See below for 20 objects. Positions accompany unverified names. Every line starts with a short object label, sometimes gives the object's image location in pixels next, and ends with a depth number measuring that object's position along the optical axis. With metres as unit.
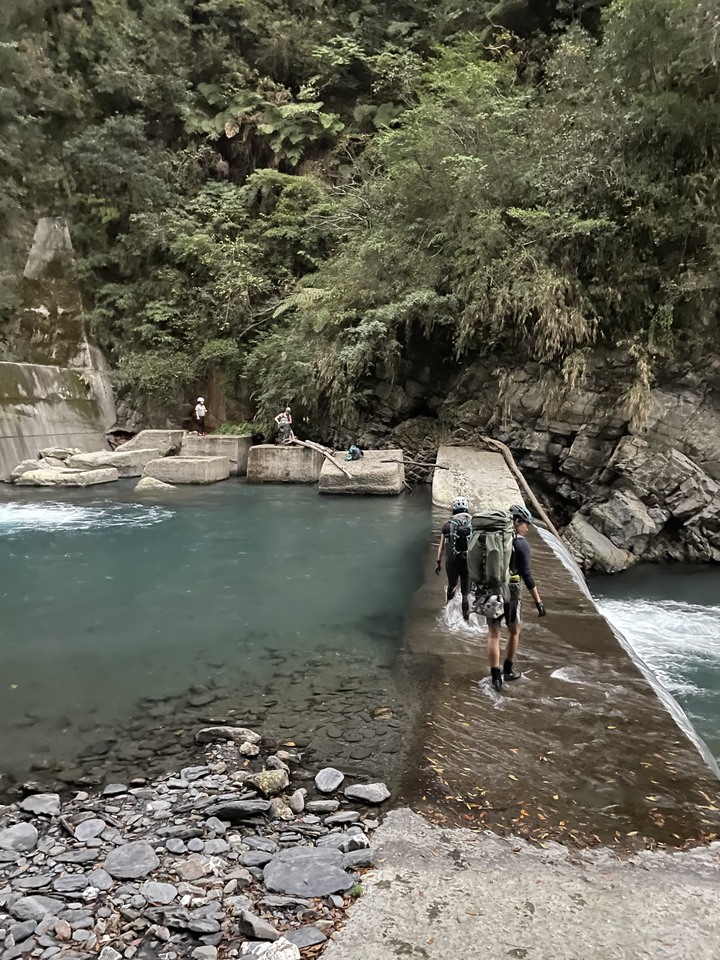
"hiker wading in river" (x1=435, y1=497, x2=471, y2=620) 5.27
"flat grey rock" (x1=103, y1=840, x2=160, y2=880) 2.88
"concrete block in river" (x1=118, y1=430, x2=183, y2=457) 18.03
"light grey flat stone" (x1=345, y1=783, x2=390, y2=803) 3.43
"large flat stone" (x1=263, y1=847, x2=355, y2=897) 2.73
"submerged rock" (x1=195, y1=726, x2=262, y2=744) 4.22
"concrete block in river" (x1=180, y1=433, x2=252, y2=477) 16.89
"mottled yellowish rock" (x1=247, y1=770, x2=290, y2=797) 3.54
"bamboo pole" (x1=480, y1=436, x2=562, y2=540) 10.91
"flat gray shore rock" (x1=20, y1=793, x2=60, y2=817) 3.47
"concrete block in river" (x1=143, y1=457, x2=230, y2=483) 15.30
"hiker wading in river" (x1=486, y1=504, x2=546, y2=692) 4.59
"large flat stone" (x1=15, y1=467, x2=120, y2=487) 14.91
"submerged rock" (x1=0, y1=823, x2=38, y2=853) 3.13
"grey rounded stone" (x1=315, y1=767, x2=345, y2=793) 3.58
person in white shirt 18.45
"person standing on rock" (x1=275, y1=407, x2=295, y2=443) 16.48
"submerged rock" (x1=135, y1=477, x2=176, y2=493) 14.65
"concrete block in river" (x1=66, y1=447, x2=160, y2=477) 16.05
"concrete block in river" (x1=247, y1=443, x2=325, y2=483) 15.49
